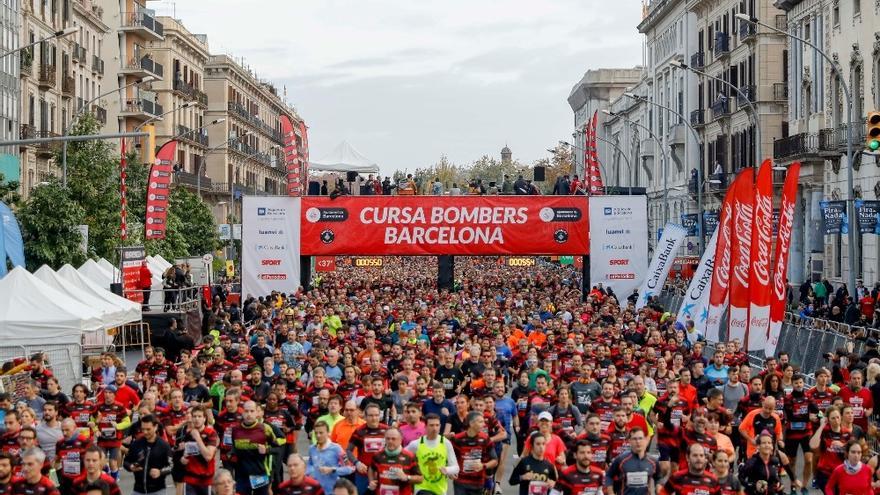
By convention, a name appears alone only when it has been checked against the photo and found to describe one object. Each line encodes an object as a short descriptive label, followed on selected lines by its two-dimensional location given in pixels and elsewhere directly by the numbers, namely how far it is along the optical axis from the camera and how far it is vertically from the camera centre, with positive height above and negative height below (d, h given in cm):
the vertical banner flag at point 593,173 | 5059 +298
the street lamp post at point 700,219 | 4559 +131
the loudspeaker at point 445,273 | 4775 -28
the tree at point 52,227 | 4159 +106
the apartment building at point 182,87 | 8325 +998
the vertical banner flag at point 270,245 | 4419 +57
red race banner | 4541 +117
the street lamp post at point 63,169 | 4019 +259
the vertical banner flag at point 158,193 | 4084 +195
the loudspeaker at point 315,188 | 4972 +252
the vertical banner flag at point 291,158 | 4606 +328
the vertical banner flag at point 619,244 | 4525 +56
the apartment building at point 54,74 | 5738 +800
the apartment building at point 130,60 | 7544 +1039
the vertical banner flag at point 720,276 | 2644 -23
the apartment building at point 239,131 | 9769 +941
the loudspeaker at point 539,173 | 6130 +366
